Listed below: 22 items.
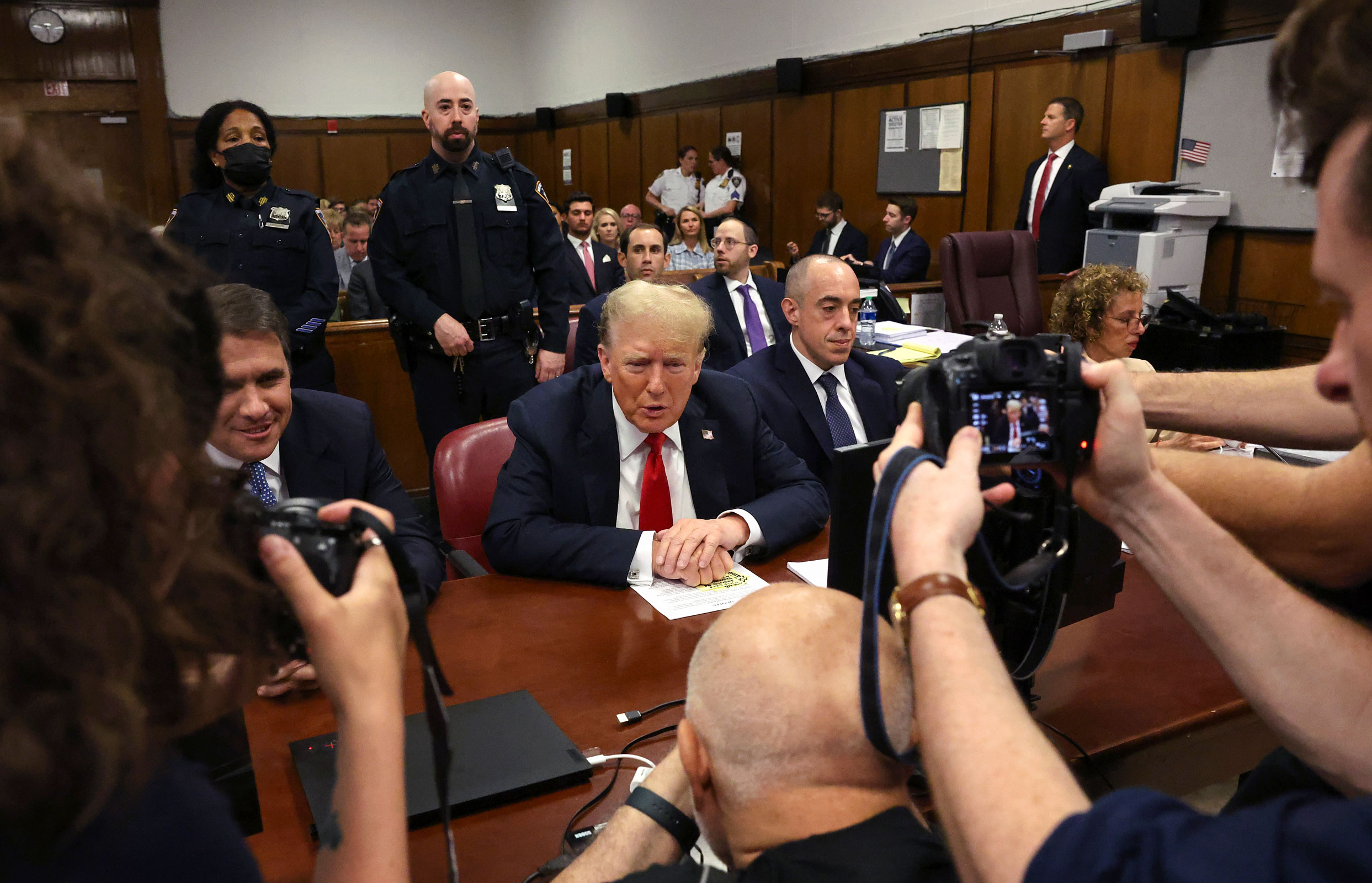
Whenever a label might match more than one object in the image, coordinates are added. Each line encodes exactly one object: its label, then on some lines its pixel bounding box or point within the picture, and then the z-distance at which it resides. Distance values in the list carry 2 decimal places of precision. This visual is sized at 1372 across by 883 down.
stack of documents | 4.66
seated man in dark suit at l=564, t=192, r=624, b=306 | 7.26
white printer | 5.50
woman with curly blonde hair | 3.49
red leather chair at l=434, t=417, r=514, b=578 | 2.45
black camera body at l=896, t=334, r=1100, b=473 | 1.05
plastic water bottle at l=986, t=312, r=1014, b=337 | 4.68
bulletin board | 7.45
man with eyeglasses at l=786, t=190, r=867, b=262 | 8.20
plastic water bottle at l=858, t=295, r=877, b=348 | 4.68
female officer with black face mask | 3.90
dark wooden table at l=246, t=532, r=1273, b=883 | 1.25
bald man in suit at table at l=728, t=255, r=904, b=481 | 3.19
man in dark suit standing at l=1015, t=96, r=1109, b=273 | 6.34
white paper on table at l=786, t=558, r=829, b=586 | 2.01
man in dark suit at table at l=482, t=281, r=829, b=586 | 2.13
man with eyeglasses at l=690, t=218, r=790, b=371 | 4.57
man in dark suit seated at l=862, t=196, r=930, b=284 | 7.60
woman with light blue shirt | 8.02
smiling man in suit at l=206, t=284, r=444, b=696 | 2.03
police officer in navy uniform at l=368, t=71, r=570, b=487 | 4.04
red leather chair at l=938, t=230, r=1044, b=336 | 5.47
